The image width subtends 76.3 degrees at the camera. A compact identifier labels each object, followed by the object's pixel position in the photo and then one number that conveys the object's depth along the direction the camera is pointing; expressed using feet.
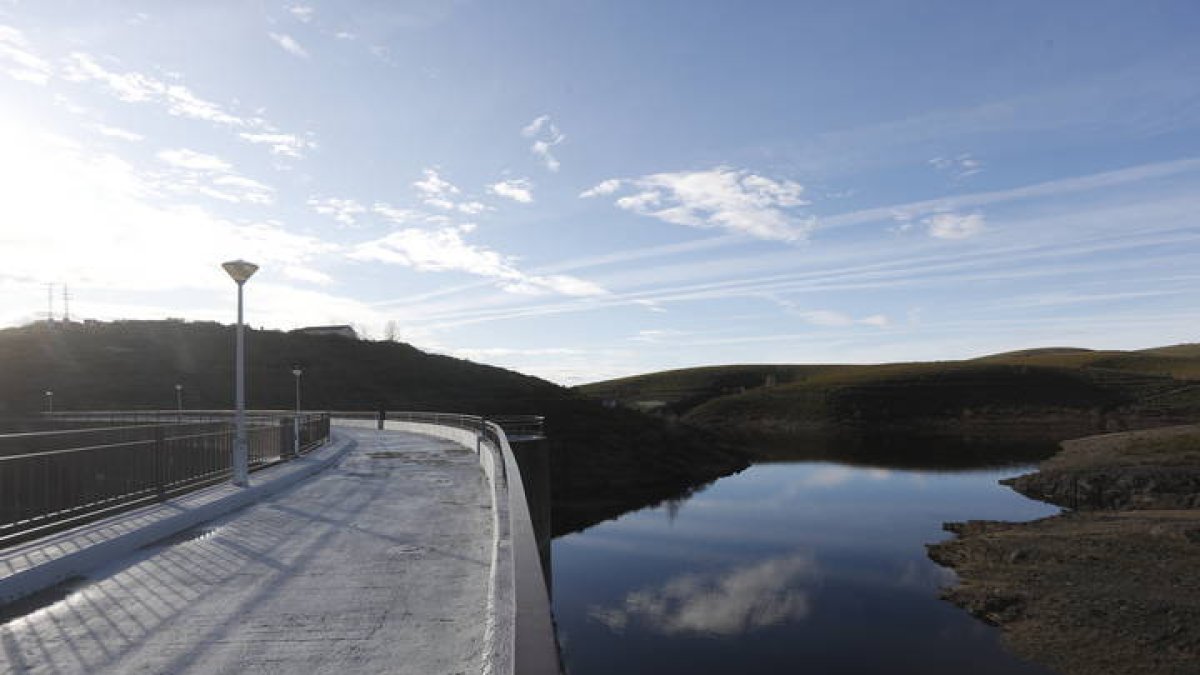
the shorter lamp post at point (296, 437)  75.56
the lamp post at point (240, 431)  51.72
